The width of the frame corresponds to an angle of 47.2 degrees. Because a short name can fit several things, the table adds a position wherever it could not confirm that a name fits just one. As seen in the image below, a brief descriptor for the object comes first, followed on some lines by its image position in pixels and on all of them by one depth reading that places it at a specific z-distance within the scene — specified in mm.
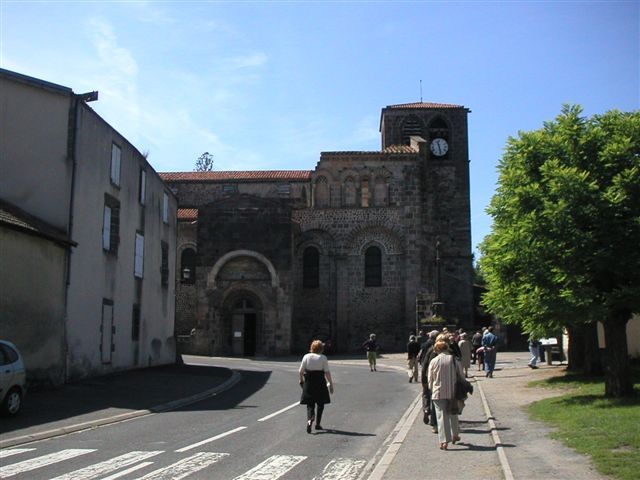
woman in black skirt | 12680
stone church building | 40594
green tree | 15055
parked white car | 13953
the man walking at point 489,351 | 25141
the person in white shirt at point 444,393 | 11055
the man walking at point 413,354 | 23898
